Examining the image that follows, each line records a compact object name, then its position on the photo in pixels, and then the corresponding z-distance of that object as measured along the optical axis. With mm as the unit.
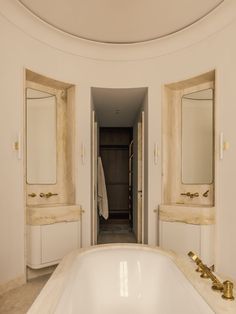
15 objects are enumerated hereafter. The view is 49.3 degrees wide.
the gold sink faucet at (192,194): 2877
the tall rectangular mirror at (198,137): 2840
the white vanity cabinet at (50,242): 2592
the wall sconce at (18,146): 2402
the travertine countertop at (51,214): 2600
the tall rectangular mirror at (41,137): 2916
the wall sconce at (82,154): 3077
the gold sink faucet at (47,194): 2949
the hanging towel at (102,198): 4812
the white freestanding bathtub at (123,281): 1482
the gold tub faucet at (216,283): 1174
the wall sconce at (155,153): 3029
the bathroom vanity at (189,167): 2582
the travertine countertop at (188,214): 2531
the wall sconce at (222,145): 2410
